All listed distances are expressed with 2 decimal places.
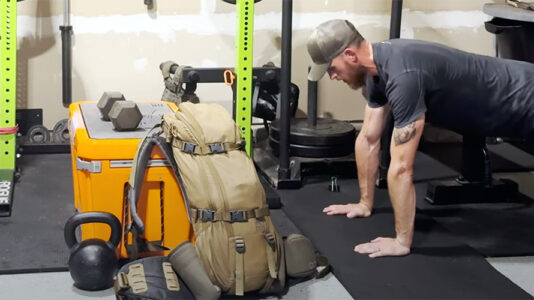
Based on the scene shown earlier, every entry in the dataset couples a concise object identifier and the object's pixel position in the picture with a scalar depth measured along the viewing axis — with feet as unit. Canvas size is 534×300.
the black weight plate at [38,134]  17.37
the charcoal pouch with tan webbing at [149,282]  10.57
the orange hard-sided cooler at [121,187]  11.64
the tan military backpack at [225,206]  10.85
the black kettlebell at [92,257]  11.00
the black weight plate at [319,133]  16.49
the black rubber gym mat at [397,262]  11.45
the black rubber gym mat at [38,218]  11.98
